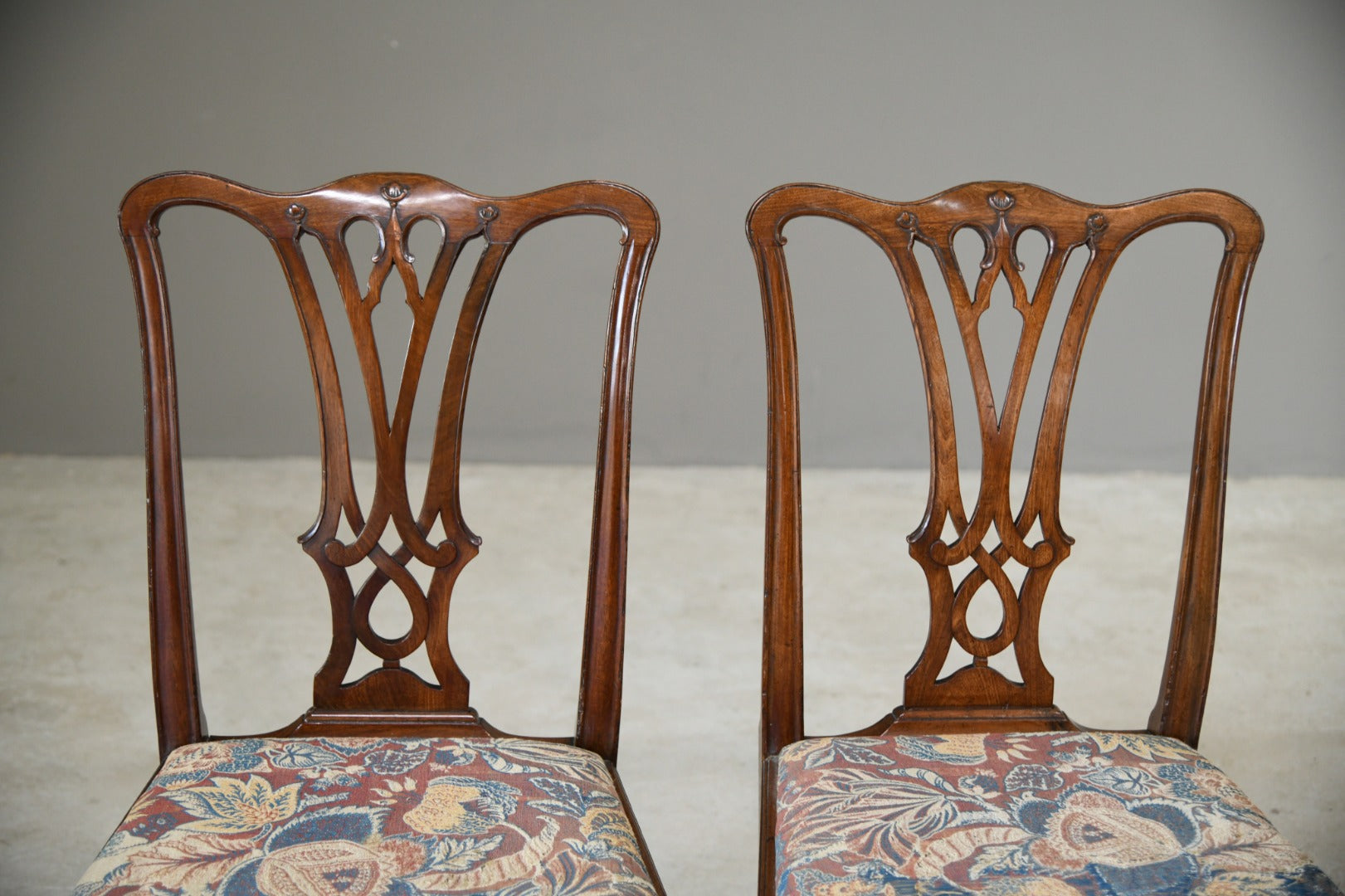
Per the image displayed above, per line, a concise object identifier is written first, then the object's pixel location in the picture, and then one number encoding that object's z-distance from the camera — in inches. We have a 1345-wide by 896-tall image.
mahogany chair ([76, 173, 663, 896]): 33.8
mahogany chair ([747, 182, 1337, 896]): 35.3
